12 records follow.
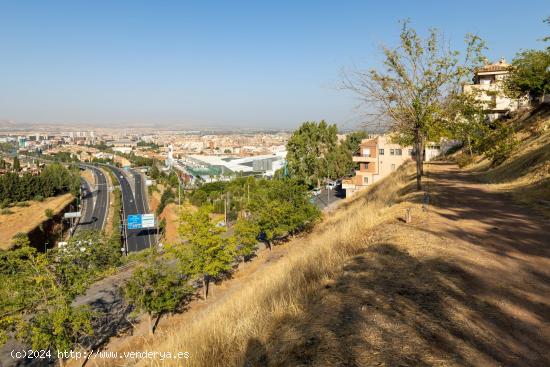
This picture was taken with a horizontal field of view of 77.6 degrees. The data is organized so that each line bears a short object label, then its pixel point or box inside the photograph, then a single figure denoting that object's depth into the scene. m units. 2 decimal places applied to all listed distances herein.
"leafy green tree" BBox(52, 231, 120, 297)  16.19
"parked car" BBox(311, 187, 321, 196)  61.91
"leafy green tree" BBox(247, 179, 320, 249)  33.31
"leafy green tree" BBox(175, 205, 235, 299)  23.77
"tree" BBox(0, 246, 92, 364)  14.41
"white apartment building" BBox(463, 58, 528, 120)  34.48
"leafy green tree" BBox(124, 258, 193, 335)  19.36
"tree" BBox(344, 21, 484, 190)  12.23
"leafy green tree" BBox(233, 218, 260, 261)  29.91
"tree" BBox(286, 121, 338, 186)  60.91
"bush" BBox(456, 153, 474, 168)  25.73
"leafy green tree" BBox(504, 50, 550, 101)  26.76
